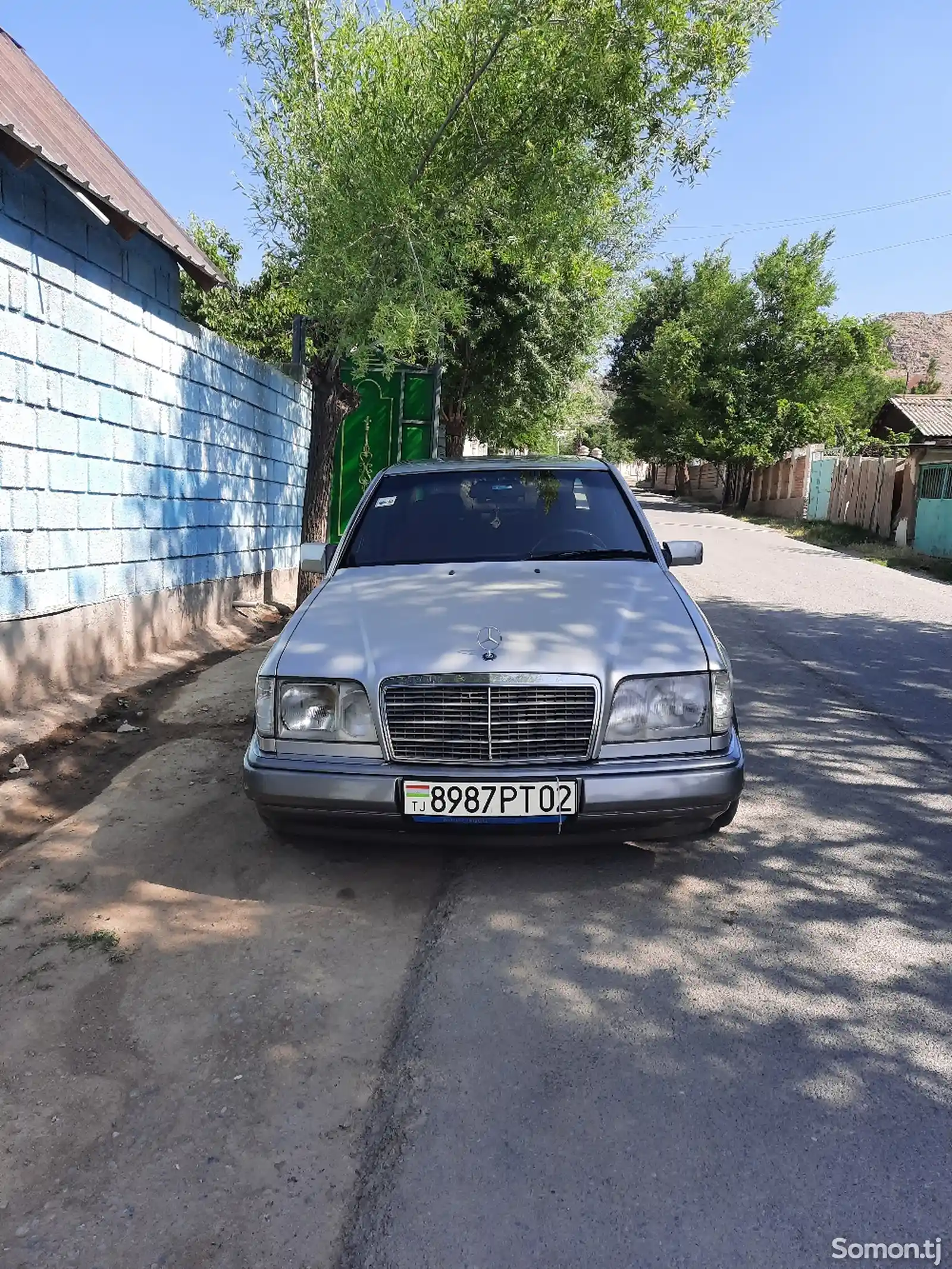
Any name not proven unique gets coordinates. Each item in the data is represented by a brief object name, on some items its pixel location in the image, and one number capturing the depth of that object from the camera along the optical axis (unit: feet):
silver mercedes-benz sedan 10.73
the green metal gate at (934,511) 60.23
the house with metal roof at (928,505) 60.80
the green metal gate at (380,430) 47.80
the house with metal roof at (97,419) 18.34
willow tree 25.44
